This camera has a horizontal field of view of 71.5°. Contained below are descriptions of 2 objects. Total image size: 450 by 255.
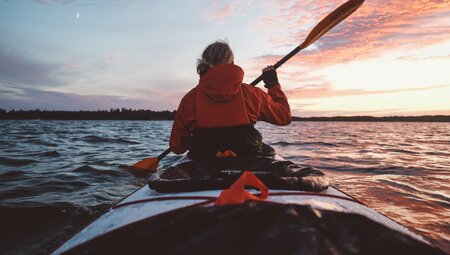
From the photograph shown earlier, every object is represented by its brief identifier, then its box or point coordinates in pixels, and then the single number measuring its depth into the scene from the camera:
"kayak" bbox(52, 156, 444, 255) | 1.00
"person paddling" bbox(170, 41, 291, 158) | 2.62
